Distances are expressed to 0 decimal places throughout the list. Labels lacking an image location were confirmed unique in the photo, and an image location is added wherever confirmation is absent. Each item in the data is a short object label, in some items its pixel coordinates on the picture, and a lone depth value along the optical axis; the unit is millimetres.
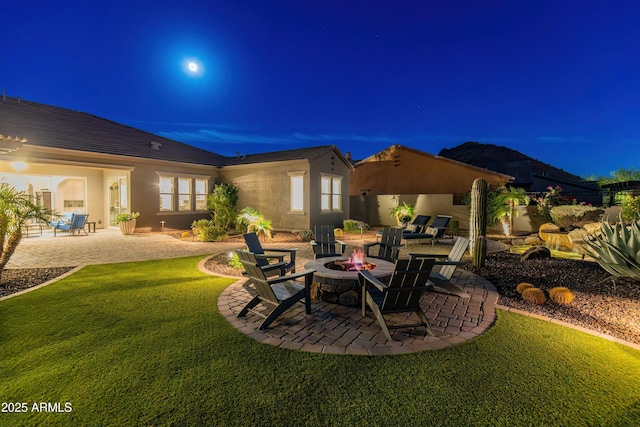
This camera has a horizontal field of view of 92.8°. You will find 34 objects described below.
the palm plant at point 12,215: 5457
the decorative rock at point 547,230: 10625
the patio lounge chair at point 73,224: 12453
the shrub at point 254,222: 12000
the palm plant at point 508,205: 13797
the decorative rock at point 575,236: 9545
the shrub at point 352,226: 14447
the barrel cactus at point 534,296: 4719
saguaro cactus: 7070
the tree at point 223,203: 13602
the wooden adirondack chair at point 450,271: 4867
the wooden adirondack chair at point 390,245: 6688
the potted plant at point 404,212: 16273
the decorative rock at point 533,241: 10625
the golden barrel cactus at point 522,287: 5138
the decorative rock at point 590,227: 9625
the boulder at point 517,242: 10883
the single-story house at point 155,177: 13125
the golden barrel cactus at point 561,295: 4691
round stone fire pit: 4461
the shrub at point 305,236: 12521
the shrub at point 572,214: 11664
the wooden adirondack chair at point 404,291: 3527
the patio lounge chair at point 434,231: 10665
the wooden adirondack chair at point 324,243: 7033
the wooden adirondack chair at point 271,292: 3826
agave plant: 4785
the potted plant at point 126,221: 12938
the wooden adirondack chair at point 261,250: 5616
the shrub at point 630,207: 11781
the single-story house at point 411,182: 16641
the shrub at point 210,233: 11711
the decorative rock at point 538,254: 7590
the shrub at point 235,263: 7113
